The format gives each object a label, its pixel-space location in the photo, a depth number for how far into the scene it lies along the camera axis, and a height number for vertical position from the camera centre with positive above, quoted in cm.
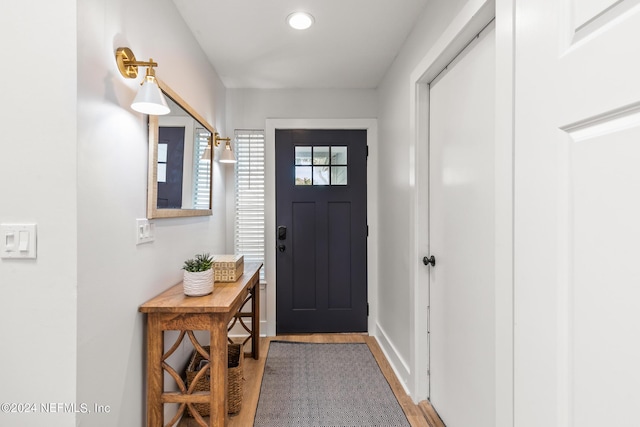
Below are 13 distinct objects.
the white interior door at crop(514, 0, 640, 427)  57 +0
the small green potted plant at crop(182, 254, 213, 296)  156 -33
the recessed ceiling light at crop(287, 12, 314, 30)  192 +121
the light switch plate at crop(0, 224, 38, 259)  102 -9
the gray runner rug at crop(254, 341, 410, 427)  182 -118
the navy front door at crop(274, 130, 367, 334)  304 -16
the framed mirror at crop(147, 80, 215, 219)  155 +30
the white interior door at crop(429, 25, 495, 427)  131 -10
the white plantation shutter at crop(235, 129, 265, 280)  309 +19
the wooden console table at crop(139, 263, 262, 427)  141 -62
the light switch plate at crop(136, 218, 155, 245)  142 -8
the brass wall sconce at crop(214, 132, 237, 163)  257 +49
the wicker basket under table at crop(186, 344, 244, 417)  181 -102
